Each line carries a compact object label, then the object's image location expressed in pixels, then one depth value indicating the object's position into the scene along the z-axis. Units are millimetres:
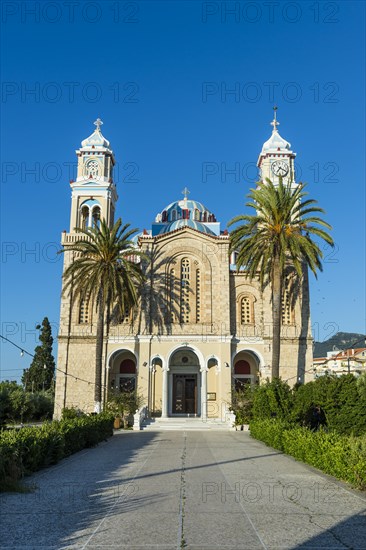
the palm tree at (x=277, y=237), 30719
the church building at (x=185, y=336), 34219
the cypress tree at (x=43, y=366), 53531
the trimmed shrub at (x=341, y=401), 19844
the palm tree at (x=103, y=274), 31891
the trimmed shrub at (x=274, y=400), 23641
